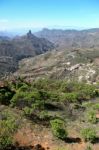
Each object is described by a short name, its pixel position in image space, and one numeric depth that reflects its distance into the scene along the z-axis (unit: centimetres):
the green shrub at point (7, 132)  918
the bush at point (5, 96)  1480
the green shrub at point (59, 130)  1053
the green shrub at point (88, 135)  1047
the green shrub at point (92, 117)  1284
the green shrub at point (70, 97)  1685
